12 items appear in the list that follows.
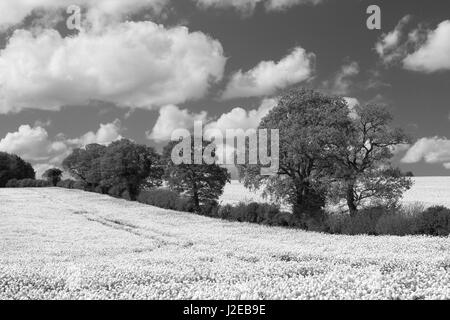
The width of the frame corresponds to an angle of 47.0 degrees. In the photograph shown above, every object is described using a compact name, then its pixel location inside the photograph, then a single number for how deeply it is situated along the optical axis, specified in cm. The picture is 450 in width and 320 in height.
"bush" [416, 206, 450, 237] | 3834
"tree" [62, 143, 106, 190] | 12429
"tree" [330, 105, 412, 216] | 4878
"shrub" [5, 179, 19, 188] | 15775
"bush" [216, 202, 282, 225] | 5434
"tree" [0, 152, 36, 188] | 16762
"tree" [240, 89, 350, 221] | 4984
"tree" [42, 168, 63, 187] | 16031
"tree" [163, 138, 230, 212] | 6888
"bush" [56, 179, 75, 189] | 14440
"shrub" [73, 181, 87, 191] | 13650
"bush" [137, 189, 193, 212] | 7204
